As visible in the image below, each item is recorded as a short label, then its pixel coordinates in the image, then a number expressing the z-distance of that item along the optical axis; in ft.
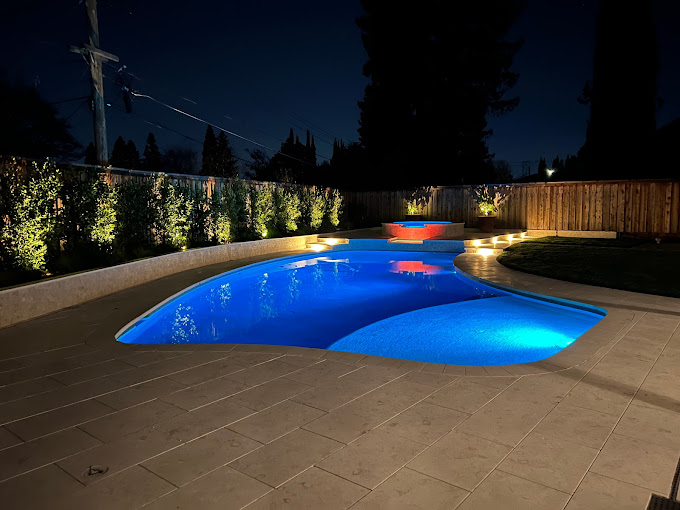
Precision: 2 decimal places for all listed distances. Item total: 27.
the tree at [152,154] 143.23
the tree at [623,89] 57.88
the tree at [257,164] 139.54
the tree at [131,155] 133.04
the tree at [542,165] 158.81
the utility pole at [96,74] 28.14
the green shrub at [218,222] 36.42
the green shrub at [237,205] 38.99
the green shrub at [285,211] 45.52
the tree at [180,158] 138.10
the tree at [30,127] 63.30
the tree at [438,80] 69.51
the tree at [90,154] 122.14
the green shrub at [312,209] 50.57
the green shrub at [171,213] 31.12
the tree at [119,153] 128.31
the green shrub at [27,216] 19.20
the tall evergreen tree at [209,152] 114.01
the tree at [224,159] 113.39
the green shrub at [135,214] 28.55
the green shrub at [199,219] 35.55
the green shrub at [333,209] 55.47
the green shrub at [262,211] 41.75
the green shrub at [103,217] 24.57
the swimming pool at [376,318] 16.02
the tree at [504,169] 118.80
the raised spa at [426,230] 44.62
